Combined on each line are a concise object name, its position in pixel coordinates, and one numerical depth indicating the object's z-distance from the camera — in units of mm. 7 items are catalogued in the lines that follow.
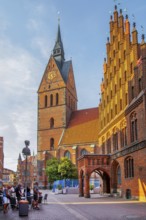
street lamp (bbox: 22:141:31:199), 20797
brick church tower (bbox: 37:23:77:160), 73125
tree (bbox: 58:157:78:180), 59188
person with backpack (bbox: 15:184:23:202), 20916
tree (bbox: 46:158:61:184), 61812
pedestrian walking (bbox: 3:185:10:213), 18188
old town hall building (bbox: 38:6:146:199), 26031
